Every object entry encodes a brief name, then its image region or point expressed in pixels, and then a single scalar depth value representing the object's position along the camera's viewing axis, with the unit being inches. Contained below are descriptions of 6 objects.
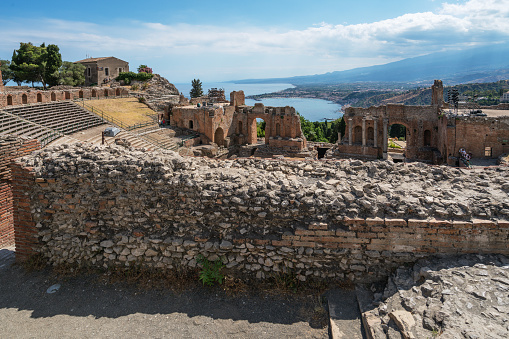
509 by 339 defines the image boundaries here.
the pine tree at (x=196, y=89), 2454.5
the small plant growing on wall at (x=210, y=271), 237.6
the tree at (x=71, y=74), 1811.0
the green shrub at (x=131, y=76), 2016.4
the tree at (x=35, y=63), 1672.0
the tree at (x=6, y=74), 1739.9
